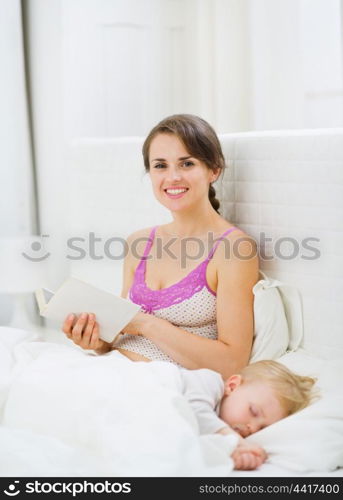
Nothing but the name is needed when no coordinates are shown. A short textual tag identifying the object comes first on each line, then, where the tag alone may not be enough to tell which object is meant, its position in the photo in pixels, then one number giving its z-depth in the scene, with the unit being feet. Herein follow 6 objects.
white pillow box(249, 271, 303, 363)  9.11
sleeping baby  7.89
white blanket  7.42
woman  8.98
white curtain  13.00
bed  7.53
